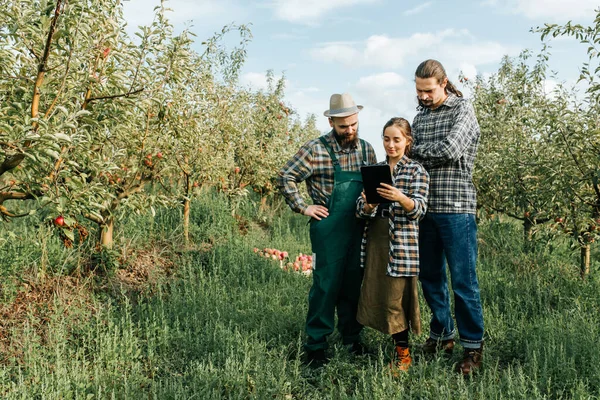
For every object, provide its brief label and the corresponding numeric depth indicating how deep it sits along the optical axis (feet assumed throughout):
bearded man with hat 12.59
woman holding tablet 11.78
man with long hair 11.98
